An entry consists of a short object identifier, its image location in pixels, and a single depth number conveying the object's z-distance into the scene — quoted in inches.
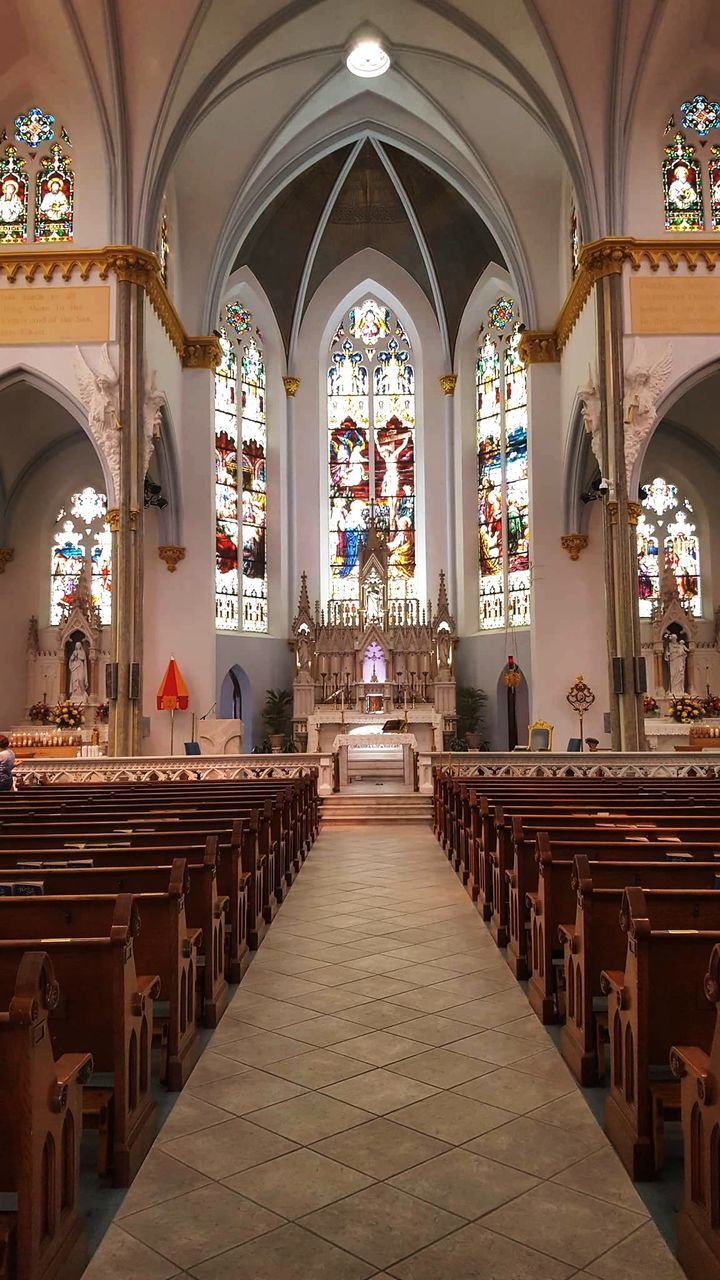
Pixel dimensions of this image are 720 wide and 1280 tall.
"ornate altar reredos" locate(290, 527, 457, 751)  1002.7
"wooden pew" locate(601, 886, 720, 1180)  144.9
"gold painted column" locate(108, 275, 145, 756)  705.6
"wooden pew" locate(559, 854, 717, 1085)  181.3
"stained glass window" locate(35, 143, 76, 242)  751.1
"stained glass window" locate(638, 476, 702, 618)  969.5
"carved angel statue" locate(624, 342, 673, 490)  714.8
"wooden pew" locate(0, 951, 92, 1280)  106.7
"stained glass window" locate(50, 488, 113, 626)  986.7
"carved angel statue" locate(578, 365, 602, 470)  732.7
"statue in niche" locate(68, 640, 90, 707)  929.5
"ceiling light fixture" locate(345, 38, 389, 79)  834.2
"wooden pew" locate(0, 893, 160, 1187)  143.6
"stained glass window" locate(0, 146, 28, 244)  753.0
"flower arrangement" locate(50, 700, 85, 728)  869.8
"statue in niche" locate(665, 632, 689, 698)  911.7
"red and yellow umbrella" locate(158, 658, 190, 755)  841.5
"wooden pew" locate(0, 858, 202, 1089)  180.9
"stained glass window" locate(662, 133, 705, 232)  747.4
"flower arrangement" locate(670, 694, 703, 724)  840.3
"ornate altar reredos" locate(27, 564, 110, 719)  933.2
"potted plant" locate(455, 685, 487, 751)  1020.5
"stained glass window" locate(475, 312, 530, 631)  1019.9
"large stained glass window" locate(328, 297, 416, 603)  1115.3
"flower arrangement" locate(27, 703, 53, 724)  904.9
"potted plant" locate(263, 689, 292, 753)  1012.5
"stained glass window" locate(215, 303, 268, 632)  1026.7
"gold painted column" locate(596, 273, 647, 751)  693.9
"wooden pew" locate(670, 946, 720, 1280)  115.2
